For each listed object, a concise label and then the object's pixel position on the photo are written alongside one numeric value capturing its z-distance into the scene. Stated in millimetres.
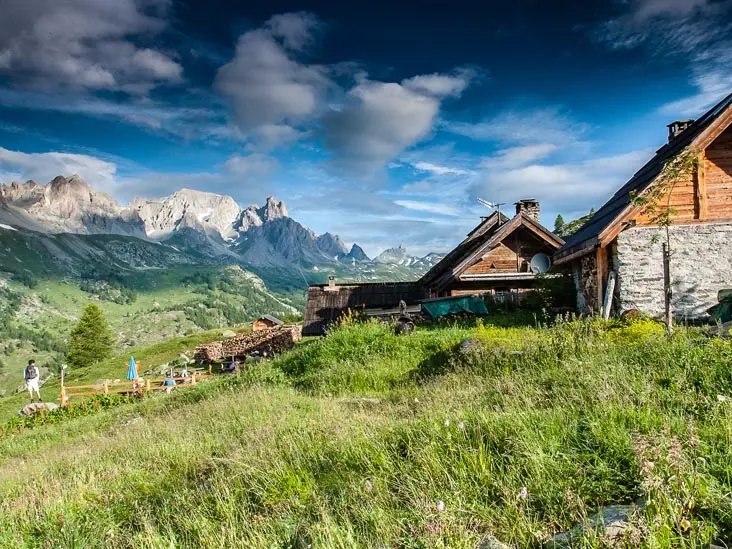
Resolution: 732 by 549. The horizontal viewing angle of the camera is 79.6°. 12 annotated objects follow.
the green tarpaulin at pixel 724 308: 11484
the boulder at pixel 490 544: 2842
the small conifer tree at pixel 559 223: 87844
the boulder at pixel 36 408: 19969
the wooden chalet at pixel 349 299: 29453
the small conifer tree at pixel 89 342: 72125
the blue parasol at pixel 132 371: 34500
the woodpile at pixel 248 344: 41344
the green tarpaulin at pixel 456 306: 20641
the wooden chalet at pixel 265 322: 57531
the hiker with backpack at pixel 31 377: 23969
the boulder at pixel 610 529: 2553
